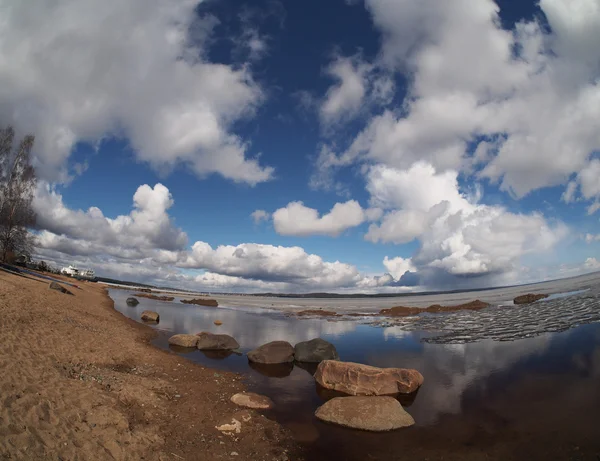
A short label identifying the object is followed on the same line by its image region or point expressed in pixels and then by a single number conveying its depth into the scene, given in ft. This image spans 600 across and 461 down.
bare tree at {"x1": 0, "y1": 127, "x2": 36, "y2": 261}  139.85
